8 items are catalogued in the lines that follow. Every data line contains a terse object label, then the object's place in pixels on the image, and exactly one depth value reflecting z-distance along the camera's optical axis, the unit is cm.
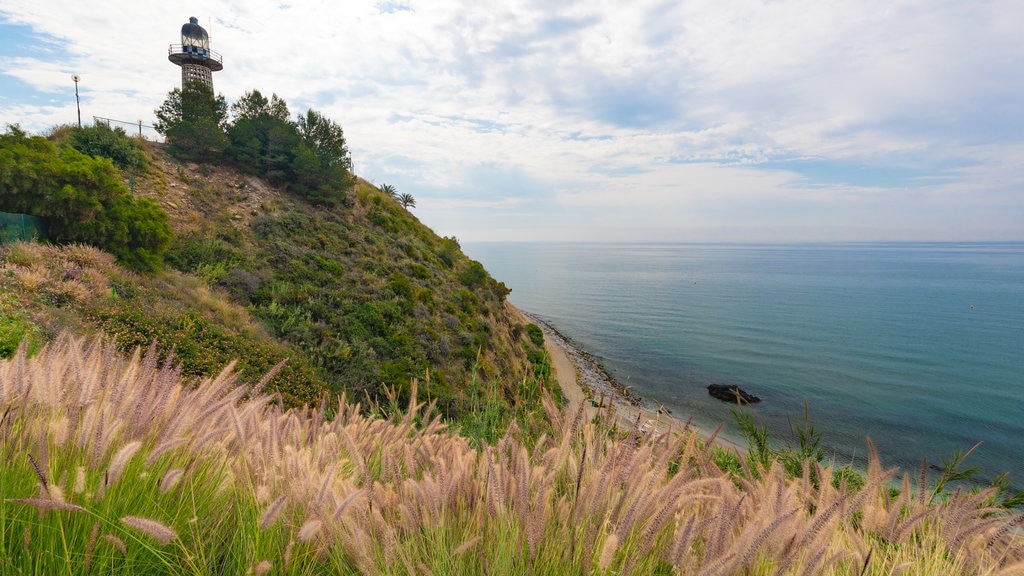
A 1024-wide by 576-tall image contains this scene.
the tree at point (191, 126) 2742
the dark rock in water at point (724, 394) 3634
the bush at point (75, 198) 1269
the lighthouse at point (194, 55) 4078
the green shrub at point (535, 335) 3700
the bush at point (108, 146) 2261
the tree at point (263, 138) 2878
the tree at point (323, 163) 2958
